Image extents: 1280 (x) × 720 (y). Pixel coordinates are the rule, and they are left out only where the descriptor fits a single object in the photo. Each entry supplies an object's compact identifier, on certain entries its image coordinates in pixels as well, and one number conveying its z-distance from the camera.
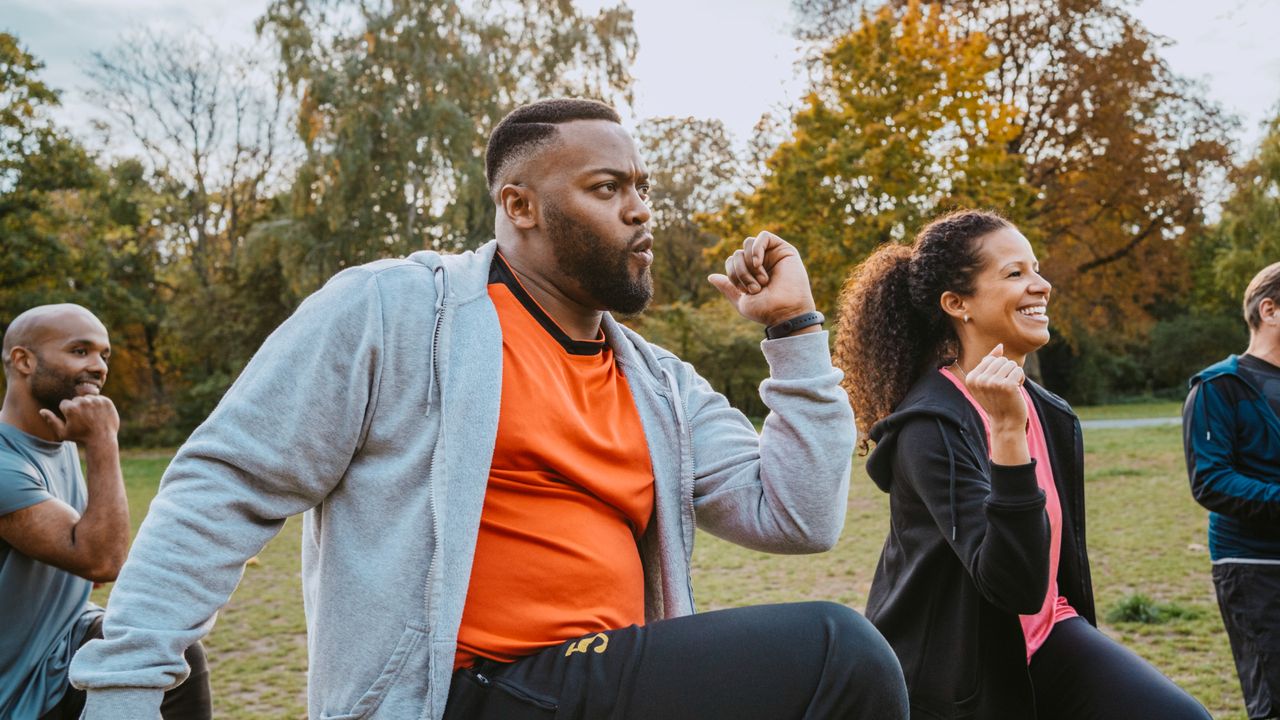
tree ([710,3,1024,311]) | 19.08
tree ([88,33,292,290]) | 36.00
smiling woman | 2.63
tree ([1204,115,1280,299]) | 27.19
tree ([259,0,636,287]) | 26.48
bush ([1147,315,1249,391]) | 38.38
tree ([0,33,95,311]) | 25.17
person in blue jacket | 4.14
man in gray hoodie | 1.77
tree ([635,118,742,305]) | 37.41
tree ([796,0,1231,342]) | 25.27
